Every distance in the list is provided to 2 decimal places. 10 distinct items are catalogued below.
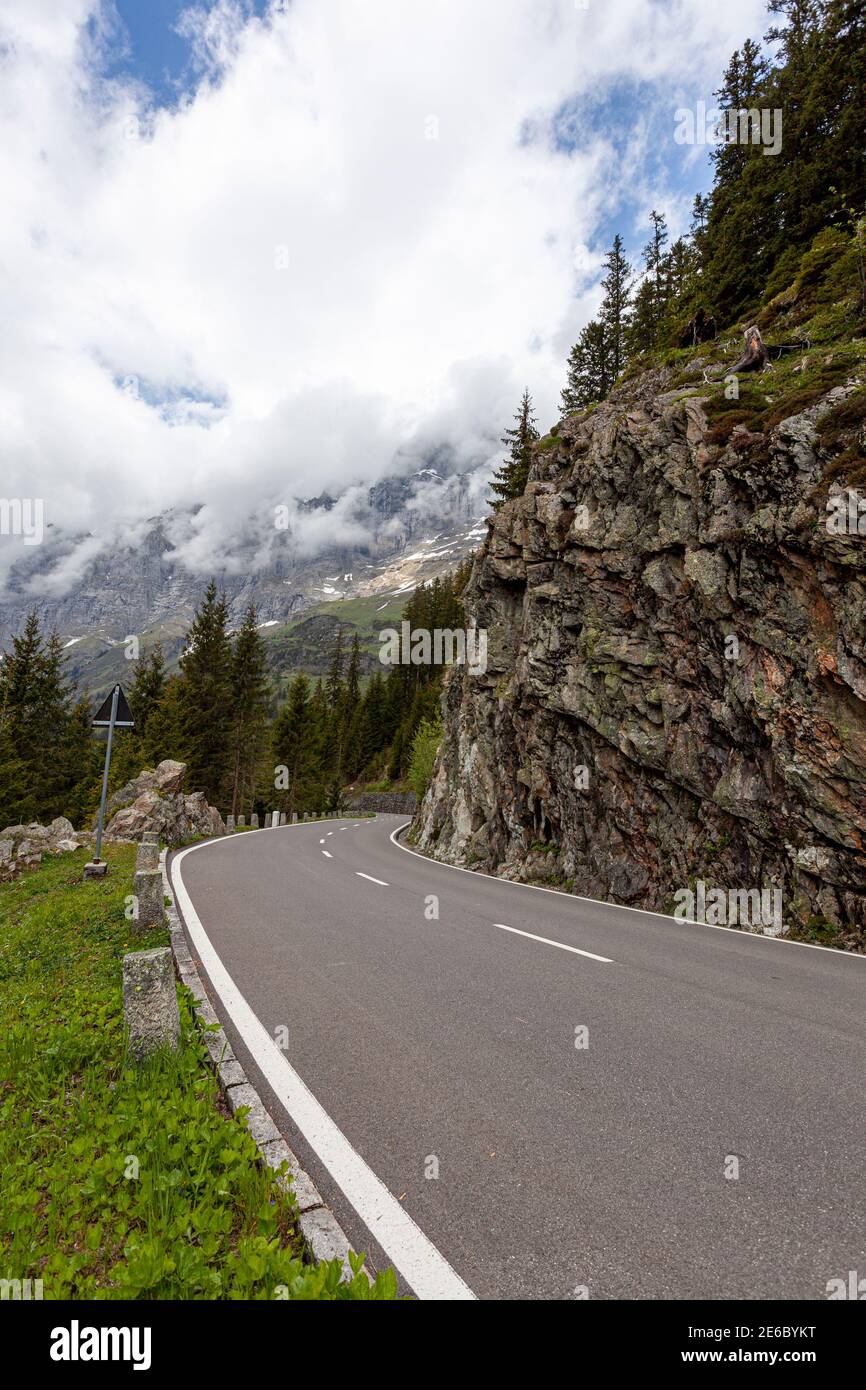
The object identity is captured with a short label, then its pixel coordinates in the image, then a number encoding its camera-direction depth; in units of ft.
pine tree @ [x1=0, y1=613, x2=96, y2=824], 122.62
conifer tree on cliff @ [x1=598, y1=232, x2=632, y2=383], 123.24
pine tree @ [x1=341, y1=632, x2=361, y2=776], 255.29
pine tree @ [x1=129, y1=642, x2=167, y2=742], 149.48
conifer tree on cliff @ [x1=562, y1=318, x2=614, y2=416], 121.70
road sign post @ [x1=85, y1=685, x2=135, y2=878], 39.04
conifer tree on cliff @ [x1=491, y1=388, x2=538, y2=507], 124.16
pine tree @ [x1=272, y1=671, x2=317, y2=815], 185.26
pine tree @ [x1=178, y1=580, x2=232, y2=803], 140.36
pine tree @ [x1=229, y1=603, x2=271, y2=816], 147.13
